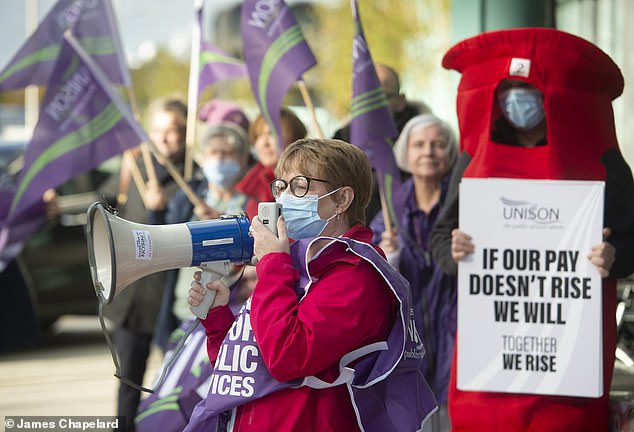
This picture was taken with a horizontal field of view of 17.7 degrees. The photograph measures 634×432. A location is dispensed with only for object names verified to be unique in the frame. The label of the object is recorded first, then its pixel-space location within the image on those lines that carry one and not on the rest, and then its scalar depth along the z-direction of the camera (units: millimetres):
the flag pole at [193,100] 12513
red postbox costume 7556
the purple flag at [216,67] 13386
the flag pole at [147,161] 12492
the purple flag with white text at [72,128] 12093
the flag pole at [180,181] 11248
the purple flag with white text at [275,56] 10691
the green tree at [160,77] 93503
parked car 19608
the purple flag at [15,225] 12829
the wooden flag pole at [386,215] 9467
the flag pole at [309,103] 10120
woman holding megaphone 5383
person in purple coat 9261
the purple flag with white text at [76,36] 12465
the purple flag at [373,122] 9632
